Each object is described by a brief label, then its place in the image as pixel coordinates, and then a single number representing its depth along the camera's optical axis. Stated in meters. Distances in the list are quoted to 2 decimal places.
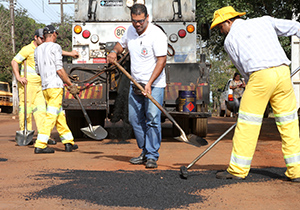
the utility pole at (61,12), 42.79
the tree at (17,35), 30.00
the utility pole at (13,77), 27.91
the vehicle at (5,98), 26.91
